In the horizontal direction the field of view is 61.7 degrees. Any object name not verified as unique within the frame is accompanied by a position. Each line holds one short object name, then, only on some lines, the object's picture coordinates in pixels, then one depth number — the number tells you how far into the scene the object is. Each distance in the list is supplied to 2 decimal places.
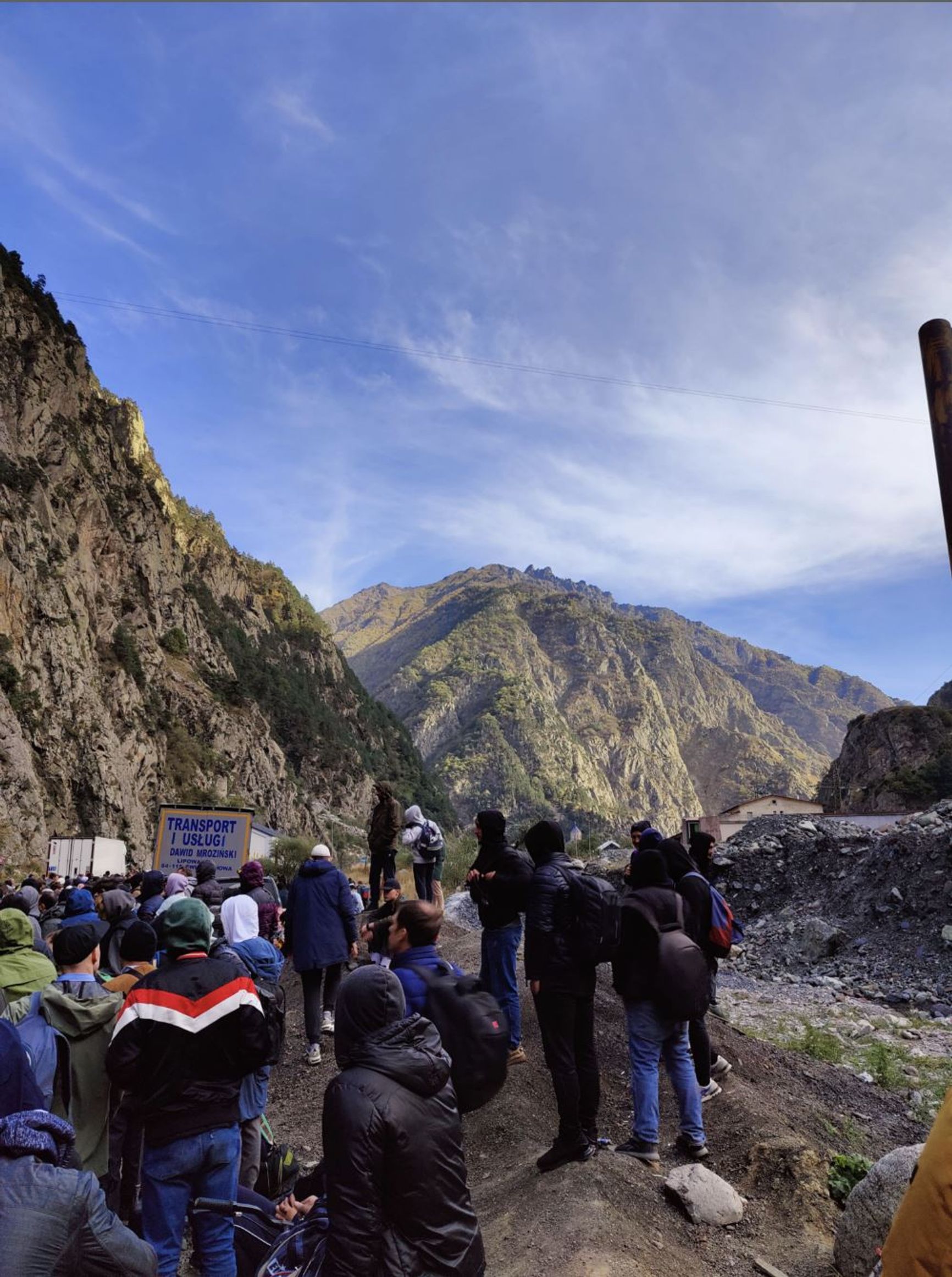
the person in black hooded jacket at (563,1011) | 4.32
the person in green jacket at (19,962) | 3.85
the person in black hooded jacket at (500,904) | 5.52
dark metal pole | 2.72
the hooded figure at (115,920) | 5.80
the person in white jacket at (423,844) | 8.09
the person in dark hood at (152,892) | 6.97
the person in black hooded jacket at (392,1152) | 2.35
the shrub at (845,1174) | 4.65
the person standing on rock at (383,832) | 9.04
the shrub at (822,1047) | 7.88
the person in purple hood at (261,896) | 6.43
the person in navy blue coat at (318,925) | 6.63
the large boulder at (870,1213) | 3.71
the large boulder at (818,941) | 13.30
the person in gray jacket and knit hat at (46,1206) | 2.27
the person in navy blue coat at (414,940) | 3.28
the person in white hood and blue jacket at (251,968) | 4.34
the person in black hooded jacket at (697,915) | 5.45
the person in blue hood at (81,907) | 5.30
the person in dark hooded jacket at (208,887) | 6.74
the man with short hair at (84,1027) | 3.50
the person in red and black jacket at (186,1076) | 3.19
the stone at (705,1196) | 4.13
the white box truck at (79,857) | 18.14
